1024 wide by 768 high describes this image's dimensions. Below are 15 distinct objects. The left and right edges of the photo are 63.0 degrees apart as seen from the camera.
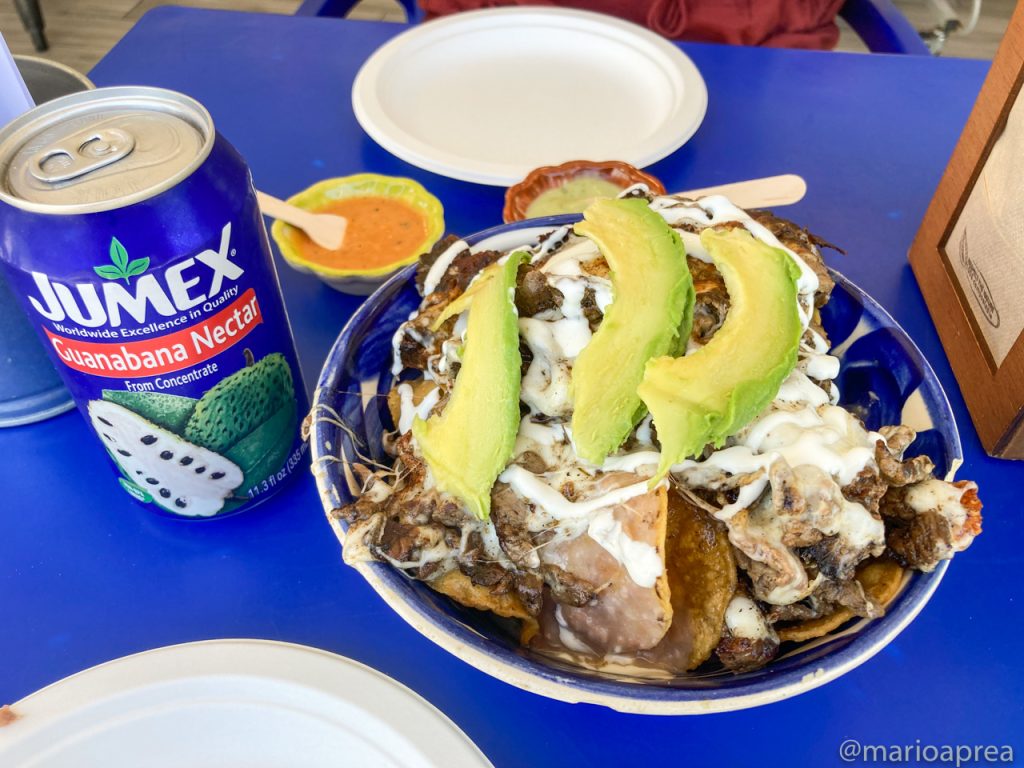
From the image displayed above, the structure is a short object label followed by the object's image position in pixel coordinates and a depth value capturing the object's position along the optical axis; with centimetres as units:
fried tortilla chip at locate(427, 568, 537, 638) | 22
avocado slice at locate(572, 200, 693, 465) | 20
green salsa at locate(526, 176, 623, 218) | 36
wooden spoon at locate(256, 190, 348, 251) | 34
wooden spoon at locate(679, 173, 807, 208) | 34
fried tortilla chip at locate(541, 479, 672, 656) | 21
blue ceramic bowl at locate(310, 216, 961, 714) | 20
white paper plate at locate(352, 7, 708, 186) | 41
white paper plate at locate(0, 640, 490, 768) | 22
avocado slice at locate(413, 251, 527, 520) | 21
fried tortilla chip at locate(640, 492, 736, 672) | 21
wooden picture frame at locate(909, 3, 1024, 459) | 28
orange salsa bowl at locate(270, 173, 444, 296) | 34
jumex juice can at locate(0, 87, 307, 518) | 20
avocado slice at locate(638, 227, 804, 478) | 19
